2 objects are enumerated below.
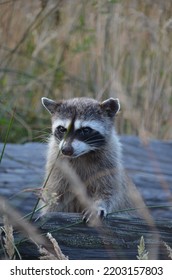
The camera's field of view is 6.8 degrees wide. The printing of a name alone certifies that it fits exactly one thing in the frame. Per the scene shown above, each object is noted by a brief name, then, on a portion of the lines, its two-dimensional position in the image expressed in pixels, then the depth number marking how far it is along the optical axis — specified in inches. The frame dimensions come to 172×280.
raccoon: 333.2
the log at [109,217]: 262.4
